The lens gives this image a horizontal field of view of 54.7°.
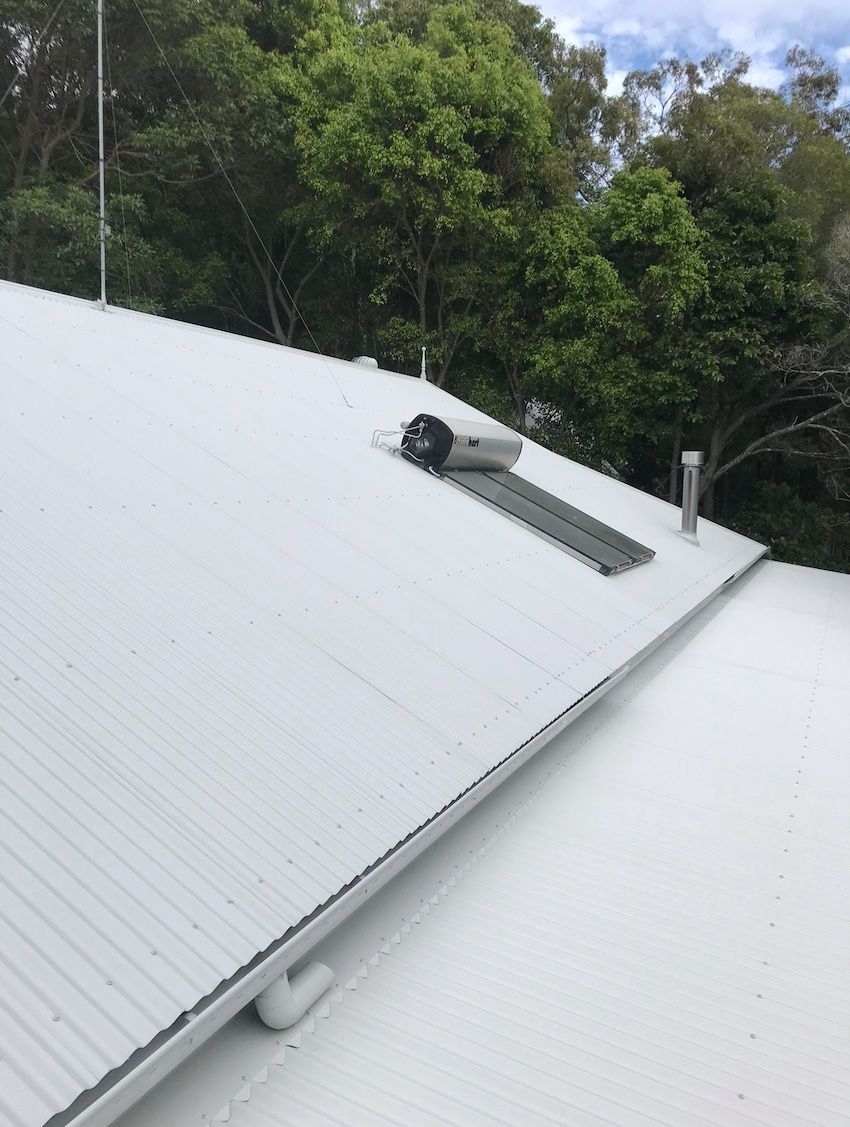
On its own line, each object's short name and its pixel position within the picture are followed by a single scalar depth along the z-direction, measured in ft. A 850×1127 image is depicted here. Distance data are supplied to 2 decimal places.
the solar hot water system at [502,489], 19.49
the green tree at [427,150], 47.19
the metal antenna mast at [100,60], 19.77
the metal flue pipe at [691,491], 26.58
